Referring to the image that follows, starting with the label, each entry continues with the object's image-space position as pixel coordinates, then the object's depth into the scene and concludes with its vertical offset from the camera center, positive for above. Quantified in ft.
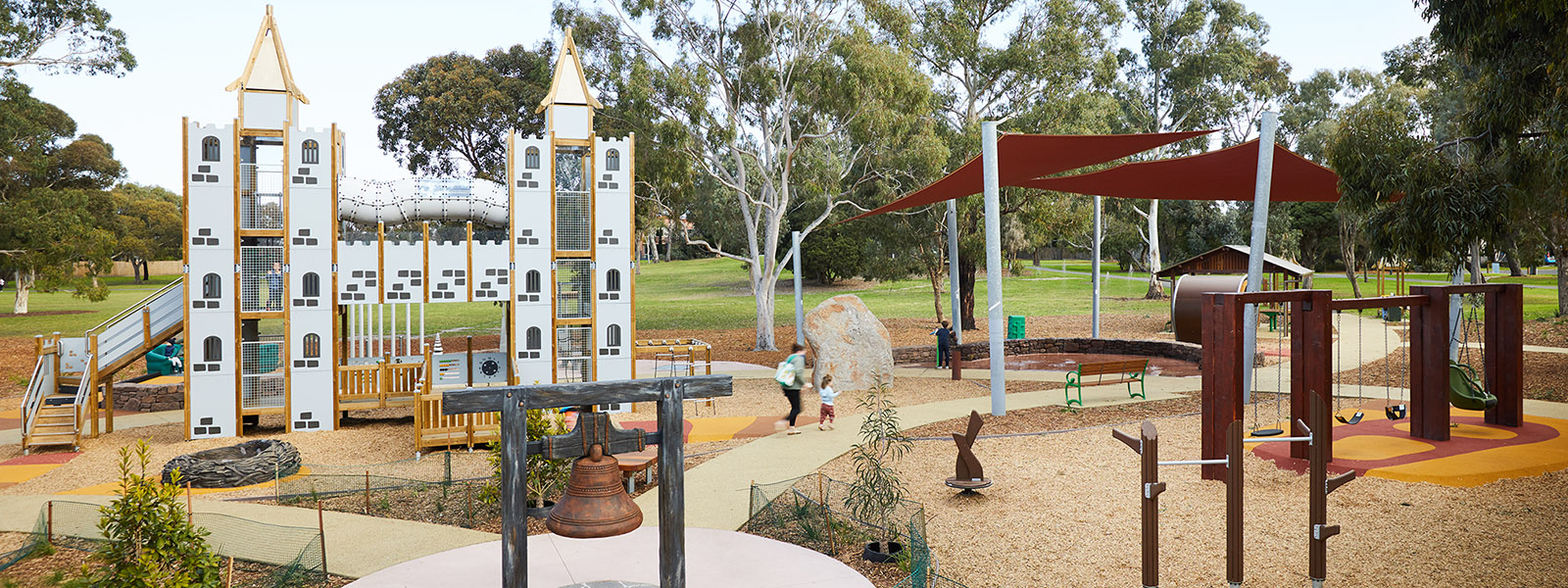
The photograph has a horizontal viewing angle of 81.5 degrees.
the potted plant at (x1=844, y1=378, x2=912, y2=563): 24.58 -6.25
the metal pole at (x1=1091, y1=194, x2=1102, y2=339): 83.63 -2.66
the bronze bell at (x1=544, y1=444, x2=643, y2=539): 17.60 -4.20
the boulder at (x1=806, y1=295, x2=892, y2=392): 54.80 -3.32
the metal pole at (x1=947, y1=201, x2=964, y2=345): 70.85 +3.26
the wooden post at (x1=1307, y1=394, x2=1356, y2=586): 20.15 -4.73
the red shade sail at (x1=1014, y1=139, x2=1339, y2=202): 46.91 +6.39
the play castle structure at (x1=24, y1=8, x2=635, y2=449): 46.16 +1.14
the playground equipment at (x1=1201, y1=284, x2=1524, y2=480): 31.09 -2.54
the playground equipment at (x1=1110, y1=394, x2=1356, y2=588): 19.07 -4.55
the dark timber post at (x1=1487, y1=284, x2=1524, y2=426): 38.24 -2.90
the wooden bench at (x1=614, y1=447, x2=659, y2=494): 31.94 -6.14
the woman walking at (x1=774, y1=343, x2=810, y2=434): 42.68 -4.14
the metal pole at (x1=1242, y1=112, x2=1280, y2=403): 39.29 +3.16
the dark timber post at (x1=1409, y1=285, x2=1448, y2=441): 35.63 -3.34
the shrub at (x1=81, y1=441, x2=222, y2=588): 19.10 -5.30
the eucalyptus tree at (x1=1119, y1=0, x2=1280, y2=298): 127.54 +32.01
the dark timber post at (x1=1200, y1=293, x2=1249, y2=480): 30.86 -2.83
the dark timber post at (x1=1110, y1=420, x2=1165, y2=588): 18.89 -4.30
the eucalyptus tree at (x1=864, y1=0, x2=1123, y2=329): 90.07 +22.20
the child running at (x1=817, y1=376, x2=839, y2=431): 42.22 -5.46
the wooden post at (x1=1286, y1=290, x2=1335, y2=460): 31.81 -2.31
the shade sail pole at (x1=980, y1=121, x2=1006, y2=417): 43.57 +0.15
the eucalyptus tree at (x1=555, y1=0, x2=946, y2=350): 75.41 +16.93
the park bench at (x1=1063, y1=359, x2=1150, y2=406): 48.73 -4.41
